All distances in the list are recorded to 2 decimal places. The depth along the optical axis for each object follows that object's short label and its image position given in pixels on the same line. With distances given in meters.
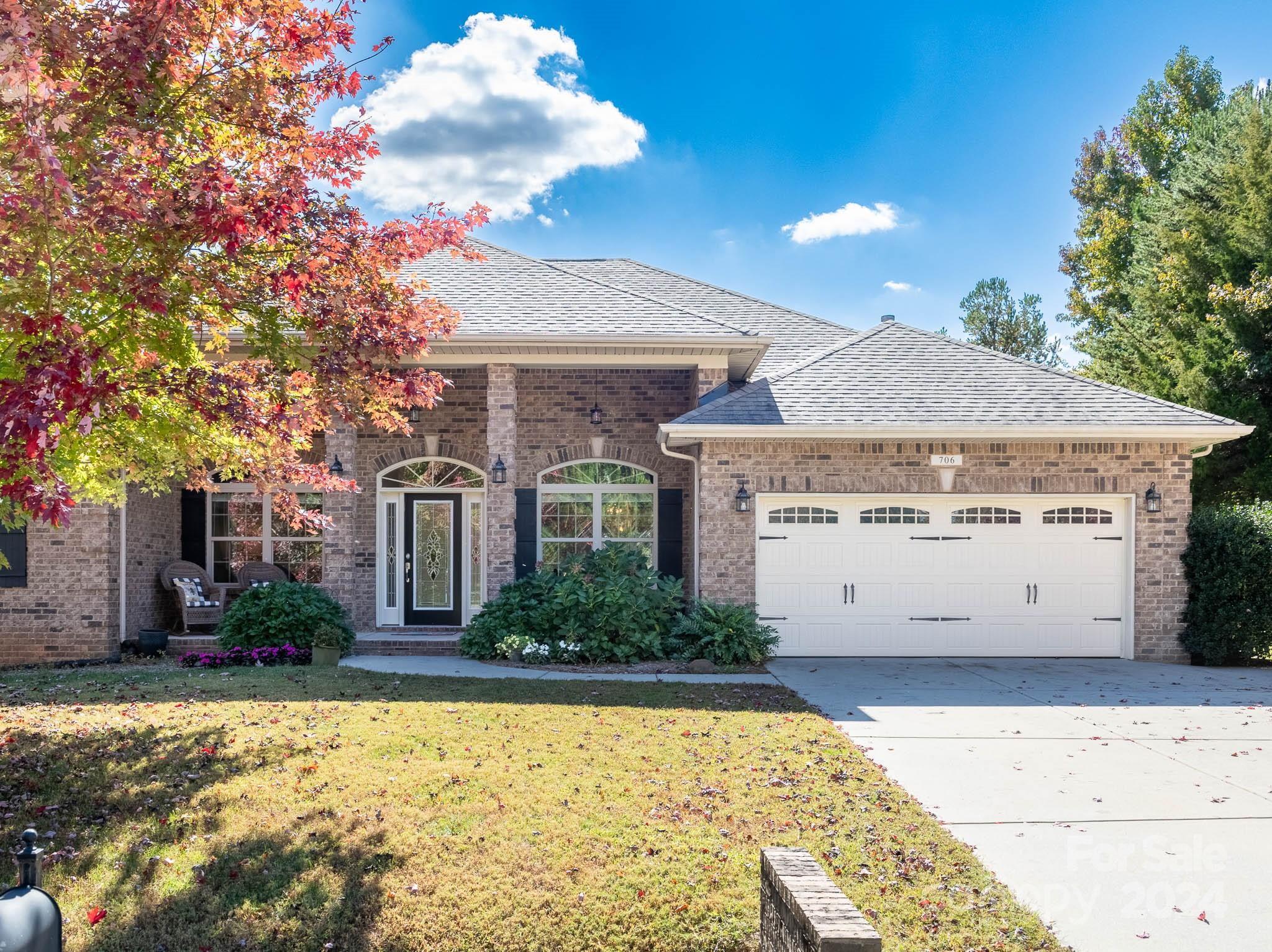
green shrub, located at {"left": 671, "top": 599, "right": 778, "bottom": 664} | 10.61
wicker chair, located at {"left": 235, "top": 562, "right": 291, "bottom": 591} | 12.86
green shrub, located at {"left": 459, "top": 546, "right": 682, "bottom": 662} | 10.73
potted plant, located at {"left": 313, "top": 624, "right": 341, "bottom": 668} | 10.79
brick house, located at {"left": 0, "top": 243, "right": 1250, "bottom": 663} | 11.40
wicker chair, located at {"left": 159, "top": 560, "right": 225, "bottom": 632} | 12.25
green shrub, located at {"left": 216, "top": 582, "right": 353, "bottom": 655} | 11.06
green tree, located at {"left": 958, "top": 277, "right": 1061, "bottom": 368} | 34.91
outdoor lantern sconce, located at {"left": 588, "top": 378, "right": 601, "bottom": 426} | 13.00
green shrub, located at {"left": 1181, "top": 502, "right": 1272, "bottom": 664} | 11.16
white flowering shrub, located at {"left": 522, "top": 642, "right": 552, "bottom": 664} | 10.61
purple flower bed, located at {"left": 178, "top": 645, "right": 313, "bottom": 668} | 10.79
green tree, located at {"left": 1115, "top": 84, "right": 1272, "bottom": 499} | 16.94
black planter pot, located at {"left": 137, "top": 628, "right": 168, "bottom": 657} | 11.75
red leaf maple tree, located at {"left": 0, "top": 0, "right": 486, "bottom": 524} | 3.99
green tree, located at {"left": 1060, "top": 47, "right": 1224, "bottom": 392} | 22.86
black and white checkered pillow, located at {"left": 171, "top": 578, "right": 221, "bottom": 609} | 12.29
